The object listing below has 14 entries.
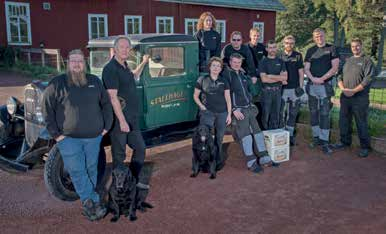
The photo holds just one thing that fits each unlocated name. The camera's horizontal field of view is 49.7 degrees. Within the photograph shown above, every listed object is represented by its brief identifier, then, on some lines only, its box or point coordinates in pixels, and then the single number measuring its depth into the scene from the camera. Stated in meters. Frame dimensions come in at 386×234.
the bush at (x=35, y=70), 14.53
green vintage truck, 5.31
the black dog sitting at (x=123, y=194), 4.24
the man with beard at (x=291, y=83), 6.62
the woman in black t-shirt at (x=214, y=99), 5.54
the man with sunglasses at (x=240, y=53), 6.37
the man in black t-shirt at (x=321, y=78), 6.43
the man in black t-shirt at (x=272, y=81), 6.30
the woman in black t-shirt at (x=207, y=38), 6.48
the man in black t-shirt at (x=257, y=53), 6.72
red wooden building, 17.16
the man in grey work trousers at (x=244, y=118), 5.76
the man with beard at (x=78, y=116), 4.02
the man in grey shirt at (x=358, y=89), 6.22
